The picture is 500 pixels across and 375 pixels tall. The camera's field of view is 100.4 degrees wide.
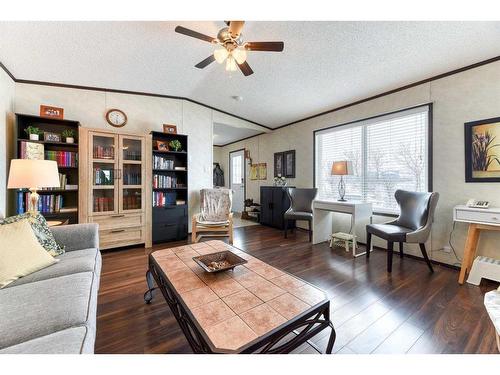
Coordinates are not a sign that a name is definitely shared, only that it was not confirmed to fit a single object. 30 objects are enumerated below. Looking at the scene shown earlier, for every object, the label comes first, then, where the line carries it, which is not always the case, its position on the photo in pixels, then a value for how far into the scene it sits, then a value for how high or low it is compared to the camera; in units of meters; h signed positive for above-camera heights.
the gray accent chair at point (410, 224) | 2.28 -0.47
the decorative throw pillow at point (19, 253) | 1.28 -0.45
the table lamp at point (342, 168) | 3.15 +0.26
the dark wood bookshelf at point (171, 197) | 3.41 -0.21
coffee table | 0.85 -0.60
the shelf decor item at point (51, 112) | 2.71 +0.98
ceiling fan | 1.71 +1.25
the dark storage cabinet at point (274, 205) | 4.36 -0.44
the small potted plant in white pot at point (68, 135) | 2.85 +0.69
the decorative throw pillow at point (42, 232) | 1.56 -0.37
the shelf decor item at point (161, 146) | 3.55 +0.68
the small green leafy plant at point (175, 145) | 3.65 +0.71
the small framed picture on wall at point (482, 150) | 2.16 +0.37
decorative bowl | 1.37 -0.54
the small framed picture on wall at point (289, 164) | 4.61 +0.48
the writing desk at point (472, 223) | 1.96 -0.37
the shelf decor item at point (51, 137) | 2.74 +0.64
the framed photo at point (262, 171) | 5.42 +0.37
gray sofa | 0.79 -0.60
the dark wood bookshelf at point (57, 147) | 2.57 +0.53
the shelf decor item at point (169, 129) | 3.61 +0.99
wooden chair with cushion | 3.21 -0.54
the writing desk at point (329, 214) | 2.92 -0.44
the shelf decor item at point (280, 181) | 4.59 +0.09
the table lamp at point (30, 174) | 1.86 +0.10
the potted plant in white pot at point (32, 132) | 2.61 +0.67
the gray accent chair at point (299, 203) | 3.68 -0.34
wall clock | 3.32 +1.09
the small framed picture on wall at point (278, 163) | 4.90 +0.52
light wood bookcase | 2.87 -0.01
